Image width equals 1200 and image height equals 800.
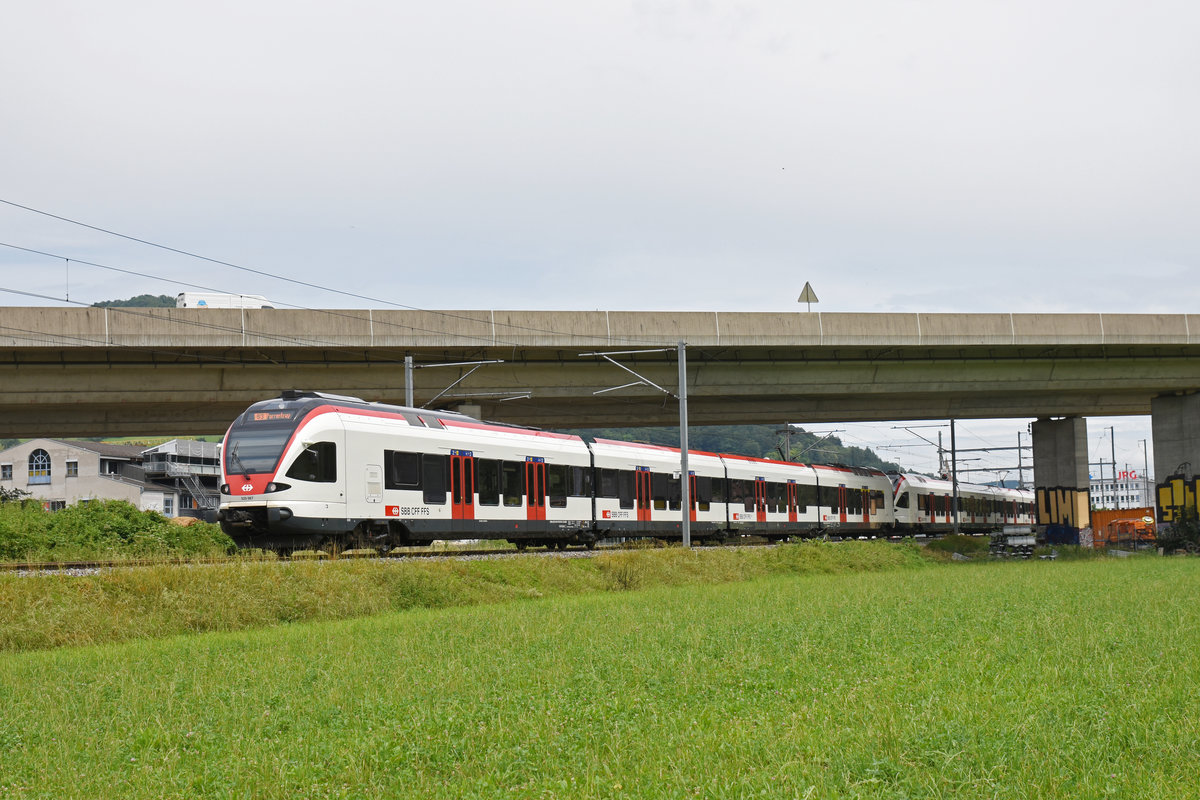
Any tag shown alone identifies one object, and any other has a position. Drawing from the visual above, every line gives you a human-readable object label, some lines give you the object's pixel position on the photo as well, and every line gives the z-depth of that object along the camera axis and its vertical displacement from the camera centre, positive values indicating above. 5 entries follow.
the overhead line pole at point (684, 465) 32.97 +0.34
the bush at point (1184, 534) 45.66 -3.02
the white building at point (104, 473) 85.00 +1.63
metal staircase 86.02 +0.07
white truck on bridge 36.31 +6.21
